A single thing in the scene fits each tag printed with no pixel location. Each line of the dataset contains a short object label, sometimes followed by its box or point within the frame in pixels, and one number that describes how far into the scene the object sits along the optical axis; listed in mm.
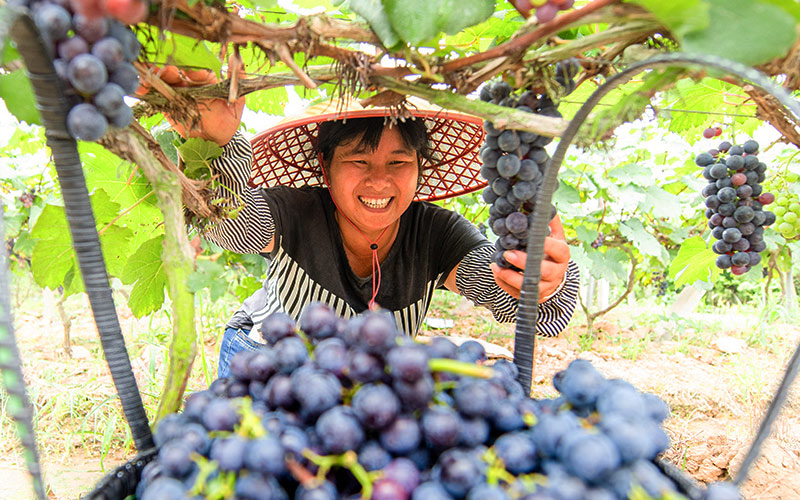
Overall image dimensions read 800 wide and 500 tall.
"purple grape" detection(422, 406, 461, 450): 456
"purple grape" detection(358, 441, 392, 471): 450
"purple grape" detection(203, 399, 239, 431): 475
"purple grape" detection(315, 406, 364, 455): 441
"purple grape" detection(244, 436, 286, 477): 422
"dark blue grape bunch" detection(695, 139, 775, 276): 1649
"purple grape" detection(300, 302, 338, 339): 580
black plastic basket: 465
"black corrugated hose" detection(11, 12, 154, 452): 479
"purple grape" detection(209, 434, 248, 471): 426
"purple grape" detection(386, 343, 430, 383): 453
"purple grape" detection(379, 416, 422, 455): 457
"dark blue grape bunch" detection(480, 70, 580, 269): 861
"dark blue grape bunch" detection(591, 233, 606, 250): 3551
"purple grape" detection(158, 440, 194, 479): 451
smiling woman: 1423
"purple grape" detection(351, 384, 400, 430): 449
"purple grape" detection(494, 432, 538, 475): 458
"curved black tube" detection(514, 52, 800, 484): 446
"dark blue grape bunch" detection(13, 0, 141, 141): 485
